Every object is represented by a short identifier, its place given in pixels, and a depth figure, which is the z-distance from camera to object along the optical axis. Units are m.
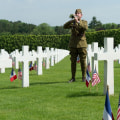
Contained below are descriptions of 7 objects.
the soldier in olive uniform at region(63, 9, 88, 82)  11.91
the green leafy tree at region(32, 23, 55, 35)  161.28
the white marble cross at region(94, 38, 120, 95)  9.08
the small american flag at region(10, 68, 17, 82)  12.14
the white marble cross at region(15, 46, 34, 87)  11.88
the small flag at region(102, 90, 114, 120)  4.21
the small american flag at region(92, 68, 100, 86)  9.67
